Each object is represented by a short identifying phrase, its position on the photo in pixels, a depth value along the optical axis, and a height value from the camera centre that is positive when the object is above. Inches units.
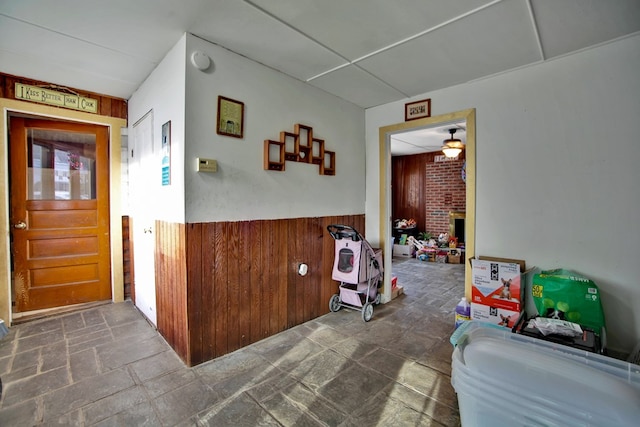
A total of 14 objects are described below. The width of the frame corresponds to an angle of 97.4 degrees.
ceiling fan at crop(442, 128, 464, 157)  210.4 +47.1
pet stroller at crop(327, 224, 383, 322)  120.1 -27.5
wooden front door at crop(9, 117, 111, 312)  121.0 -2.1
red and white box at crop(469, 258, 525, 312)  99.6 -27.2
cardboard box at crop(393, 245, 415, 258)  262.5 -39.6
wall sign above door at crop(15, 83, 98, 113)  115.6 +48.2
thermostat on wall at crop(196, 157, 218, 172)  86.9 +13.7
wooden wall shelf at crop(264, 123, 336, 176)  106.4 +23.9
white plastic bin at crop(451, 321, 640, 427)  40.8 -28.1
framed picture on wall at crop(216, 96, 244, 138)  92.5 +30.6
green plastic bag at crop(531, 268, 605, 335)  86.7 -28.9
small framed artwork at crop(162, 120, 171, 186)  93.7 +18.8
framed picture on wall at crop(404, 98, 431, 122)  129.0 +46.6
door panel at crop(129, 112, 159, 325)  113.0 -0.8
